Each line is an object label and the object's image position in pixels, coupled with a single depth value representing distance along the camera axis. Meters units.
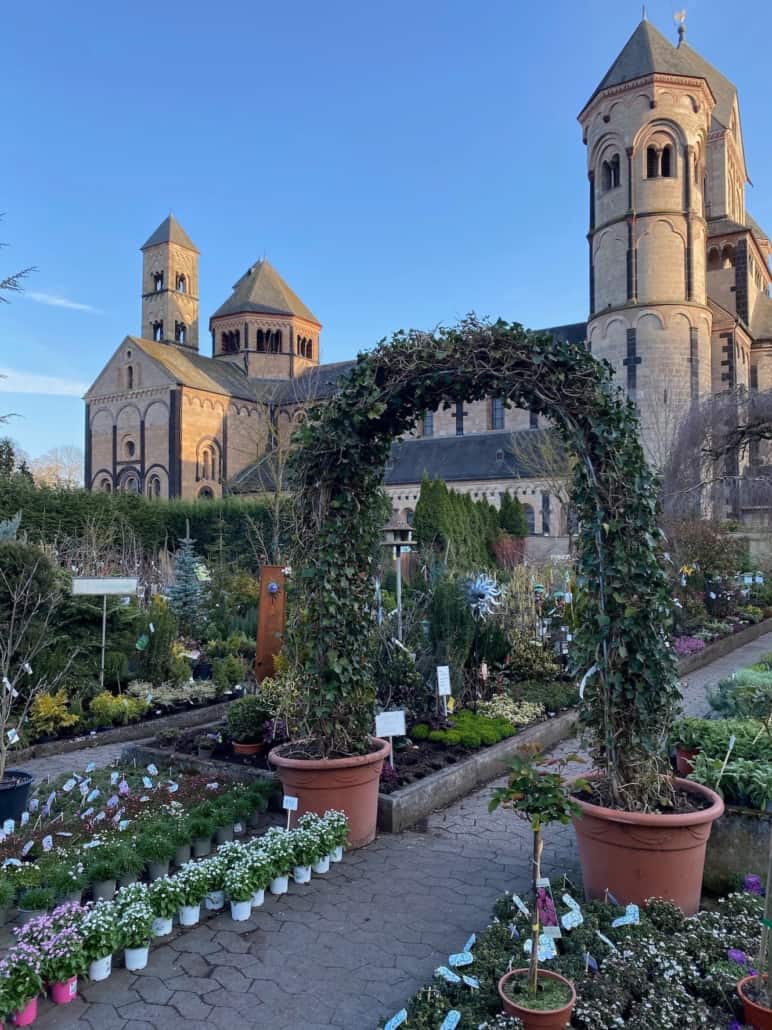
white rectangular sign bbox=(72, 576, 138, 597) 8.07
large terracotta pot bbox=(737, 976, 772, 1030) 2.67
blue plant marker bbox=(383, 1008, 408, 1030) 2.73
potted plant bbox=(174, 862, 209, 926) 3.71
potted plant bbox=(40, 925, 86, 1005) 3.06
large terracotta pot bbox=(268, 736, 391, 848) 4.75
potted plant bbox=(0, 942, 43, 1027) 2.88
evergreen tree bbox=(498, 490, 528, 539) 29.86
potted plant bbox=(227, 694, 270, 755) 6.39
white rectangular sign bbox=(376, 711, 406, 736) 5.36
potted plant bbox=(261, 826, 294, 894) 4.09
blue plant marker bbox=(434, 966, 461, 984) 2.98
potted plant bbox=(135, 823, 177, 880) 4.16
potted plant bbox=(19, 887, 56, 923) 3.62
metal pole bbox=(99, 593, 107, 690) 8.49
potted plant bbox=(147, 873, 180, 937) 3.59
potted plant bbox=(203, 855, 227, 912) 3.85
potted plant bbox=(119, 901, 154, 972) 3.32
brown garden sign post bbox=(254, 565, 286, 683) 7.75
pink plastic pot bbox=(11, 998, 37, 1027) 2.97
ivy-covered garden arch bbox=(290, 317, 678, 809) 3.92
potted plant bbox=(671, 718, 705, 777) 4.92
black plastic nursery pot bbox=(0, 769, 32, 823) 4.99
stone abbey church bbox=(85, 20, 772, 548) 31.03
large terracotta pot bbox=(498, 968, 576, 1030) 2.66
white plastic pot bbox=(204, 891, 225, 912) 3.90
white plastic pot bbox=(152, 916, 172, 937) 3.64
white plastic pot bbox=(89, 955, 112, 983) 3.29
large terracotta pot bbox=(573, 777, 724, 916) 3.62
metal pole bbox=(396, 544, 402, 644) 7.49
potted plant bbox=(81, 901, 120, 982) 3.22
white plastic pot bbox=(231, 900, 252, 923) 3.84
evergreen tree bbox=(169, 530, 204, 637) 12.84
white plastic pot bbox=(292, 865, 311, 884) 4.32
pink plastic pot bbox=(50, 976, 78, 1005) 3.14
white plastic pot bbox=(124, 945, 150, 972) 3.38
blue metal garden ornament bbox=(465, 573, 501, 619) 8.64
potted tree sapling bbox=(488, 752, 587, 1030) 2.68
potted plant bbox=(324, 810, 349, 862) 4.47
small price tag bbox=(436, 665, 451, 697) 6.75
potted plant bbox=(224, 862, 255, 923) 3.81
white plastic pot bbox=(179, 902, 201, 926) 3.76
